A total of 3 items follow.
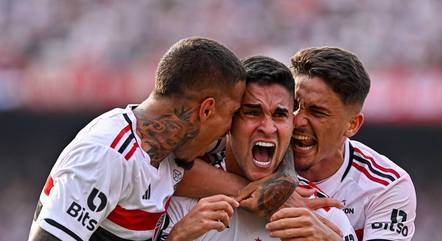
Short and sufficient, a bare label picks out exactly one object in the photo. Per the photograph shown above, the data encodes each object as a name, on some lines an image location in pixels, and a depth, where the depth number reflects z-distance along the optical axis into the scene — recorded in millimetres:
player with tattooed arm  8219
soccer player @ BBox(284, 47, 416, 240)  10156
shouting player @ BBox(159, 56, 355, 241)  9273
